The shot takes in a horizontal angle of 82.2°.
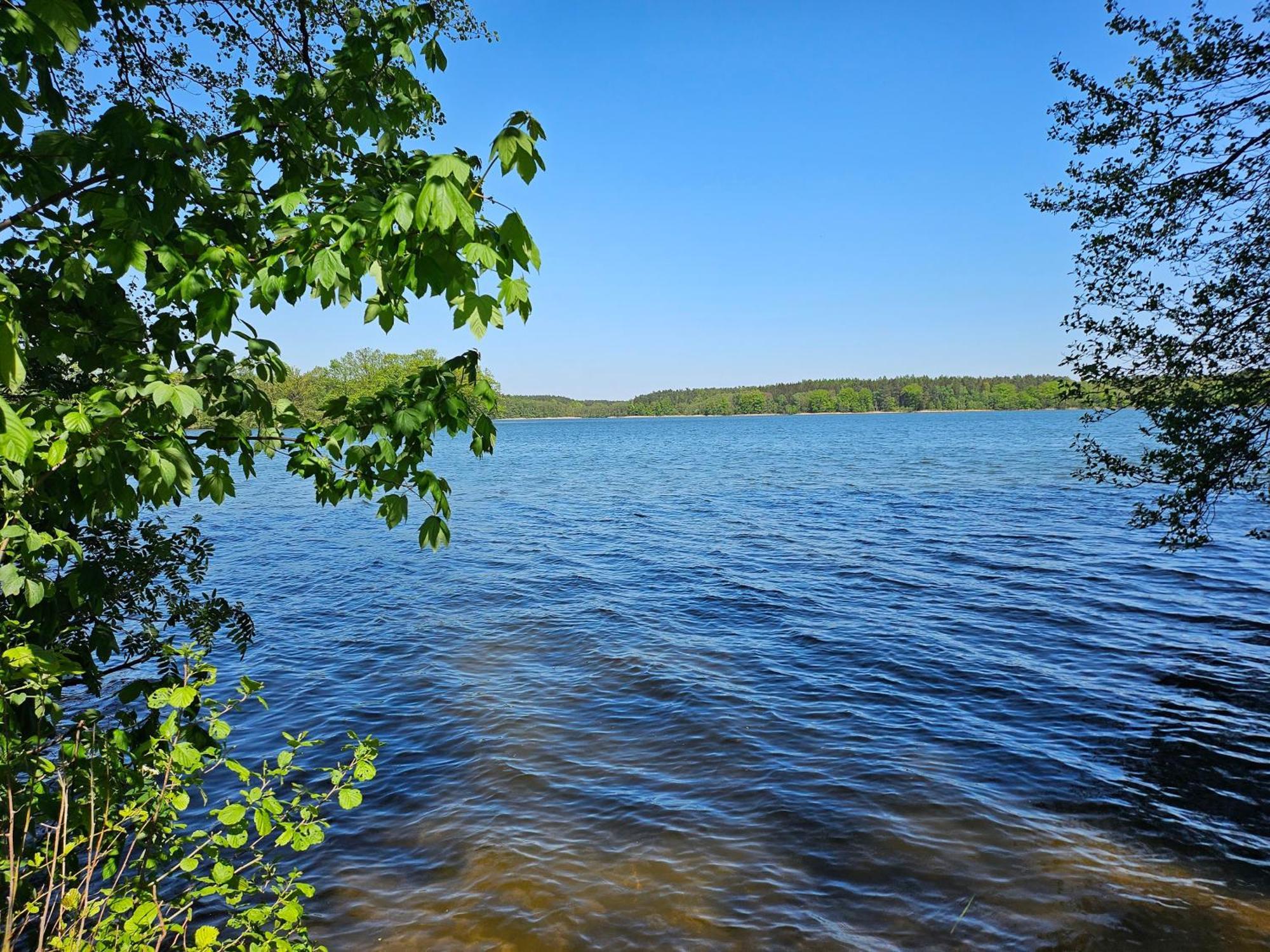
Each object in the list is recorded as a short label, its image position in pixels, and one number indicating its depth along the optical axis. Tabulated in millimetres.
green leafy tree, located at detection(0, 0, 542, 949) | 3252
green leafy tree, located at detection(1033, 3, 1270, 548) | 9453
